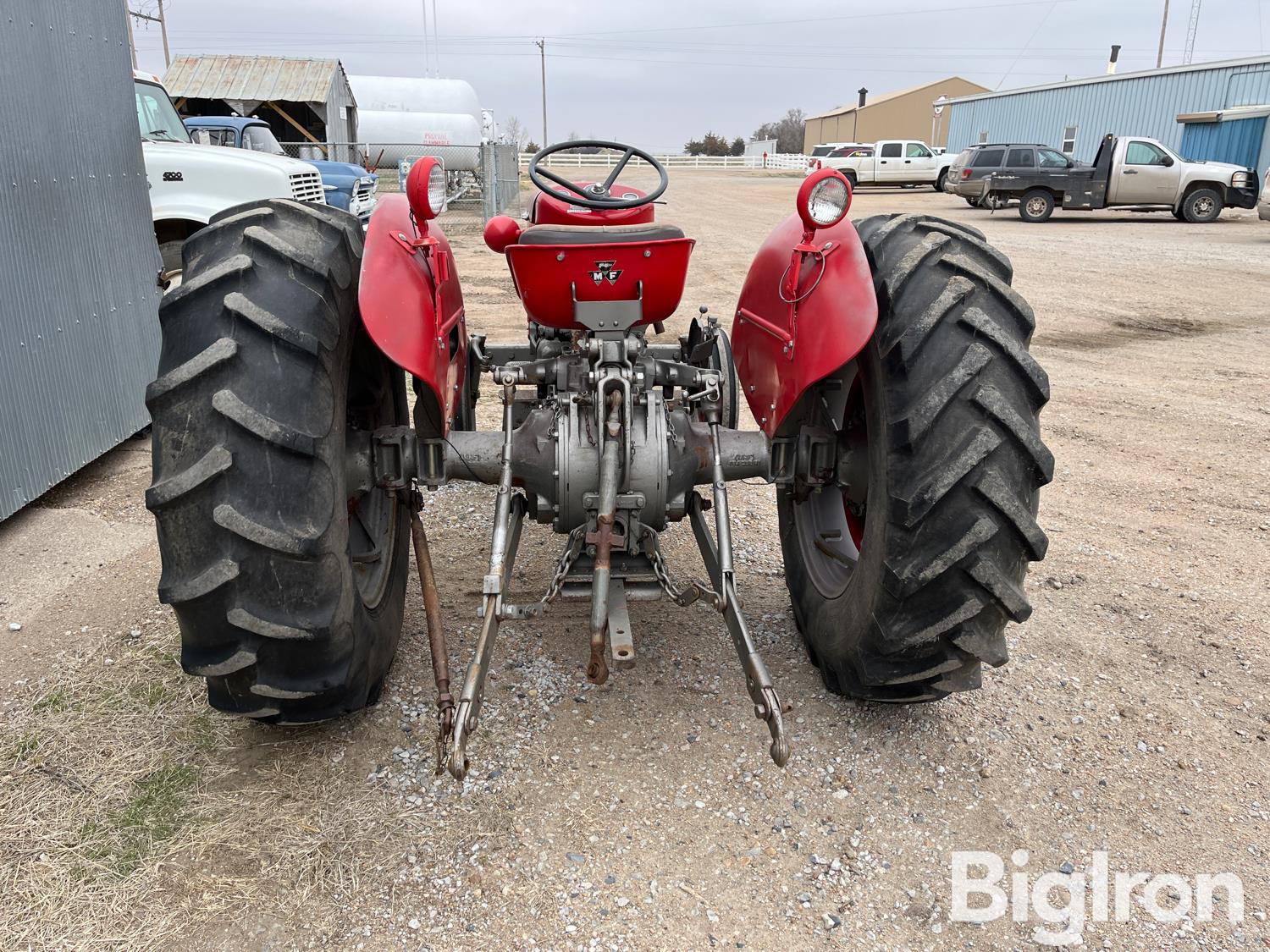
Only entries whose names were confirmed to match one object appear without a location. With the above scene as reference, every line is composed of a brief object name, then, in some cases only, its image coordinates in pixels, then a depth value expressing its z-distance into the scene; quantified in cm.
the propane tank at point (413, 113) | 2930
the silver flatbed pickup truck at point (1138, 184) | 1905
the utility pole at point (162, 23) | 3691
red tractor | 218
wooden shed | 2500
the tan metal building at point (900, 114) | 5747
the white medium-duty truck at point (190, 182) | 750
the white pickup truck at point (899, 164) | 2889
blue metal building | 2352
